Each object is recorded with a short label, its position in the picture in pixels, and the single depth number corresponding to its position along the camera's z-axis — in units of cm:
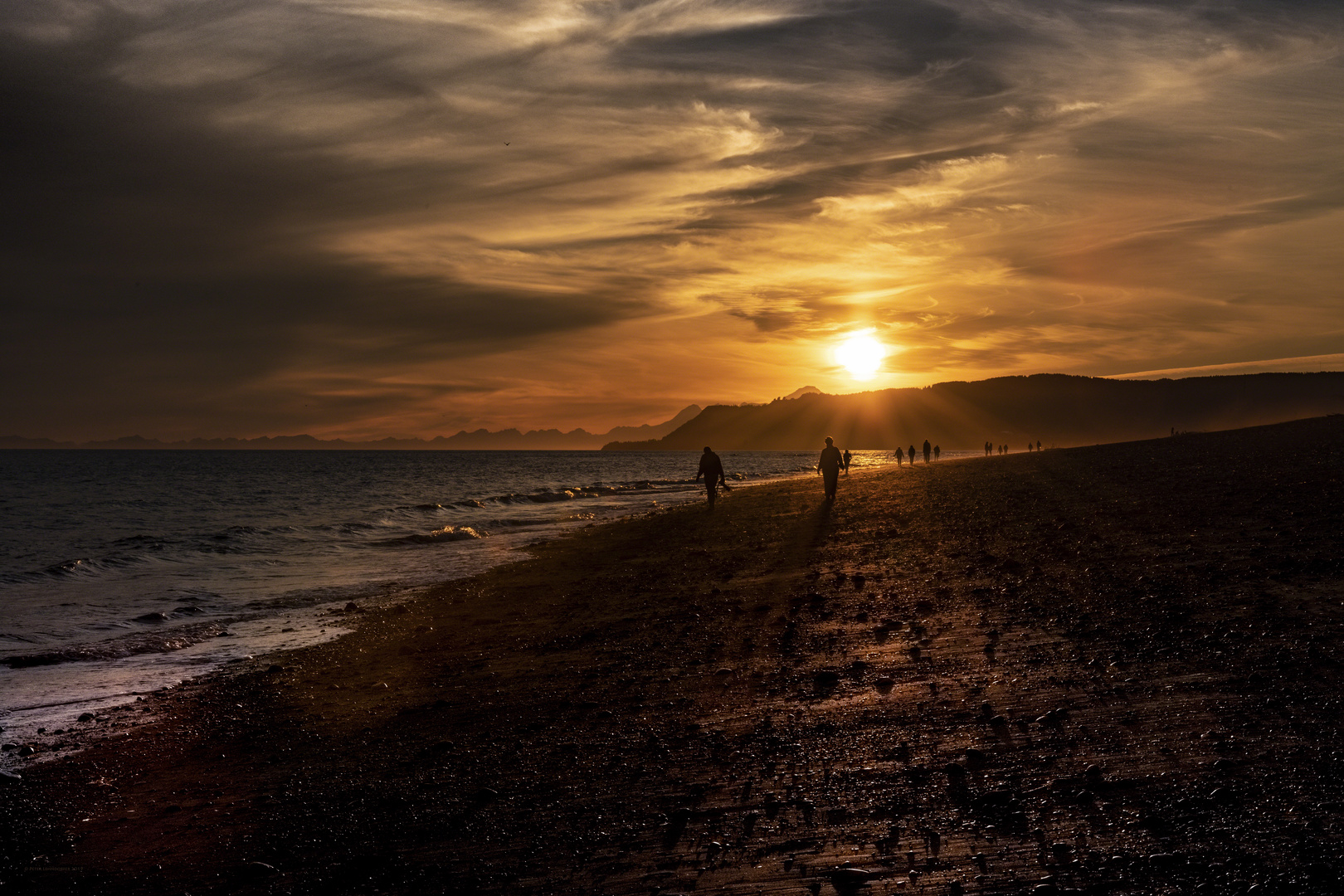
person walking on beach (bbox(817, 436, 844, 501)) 3034
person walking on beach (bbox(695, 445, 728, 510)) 3131
